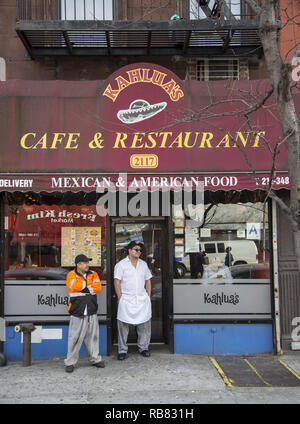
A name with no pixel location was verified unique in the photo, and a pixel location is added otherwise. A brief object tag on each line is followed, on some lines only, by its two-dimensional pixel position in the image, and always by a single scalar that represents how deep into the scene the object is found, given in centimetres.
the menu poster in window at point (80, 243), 779
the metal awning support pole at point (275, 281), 749
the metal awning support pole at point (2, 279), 750
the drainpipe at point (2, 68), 829
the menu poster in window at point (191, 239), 786
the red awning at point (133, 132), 712
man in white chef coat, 731
